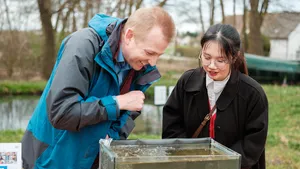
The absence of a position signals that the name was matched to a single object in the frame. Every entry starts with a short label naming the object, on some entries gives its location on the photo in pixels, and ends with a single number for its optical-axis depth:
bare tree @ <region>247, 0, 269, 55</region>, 17.83
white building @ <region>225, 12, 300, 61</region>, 35.14
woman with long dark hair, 2.34
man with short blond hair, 1.82
